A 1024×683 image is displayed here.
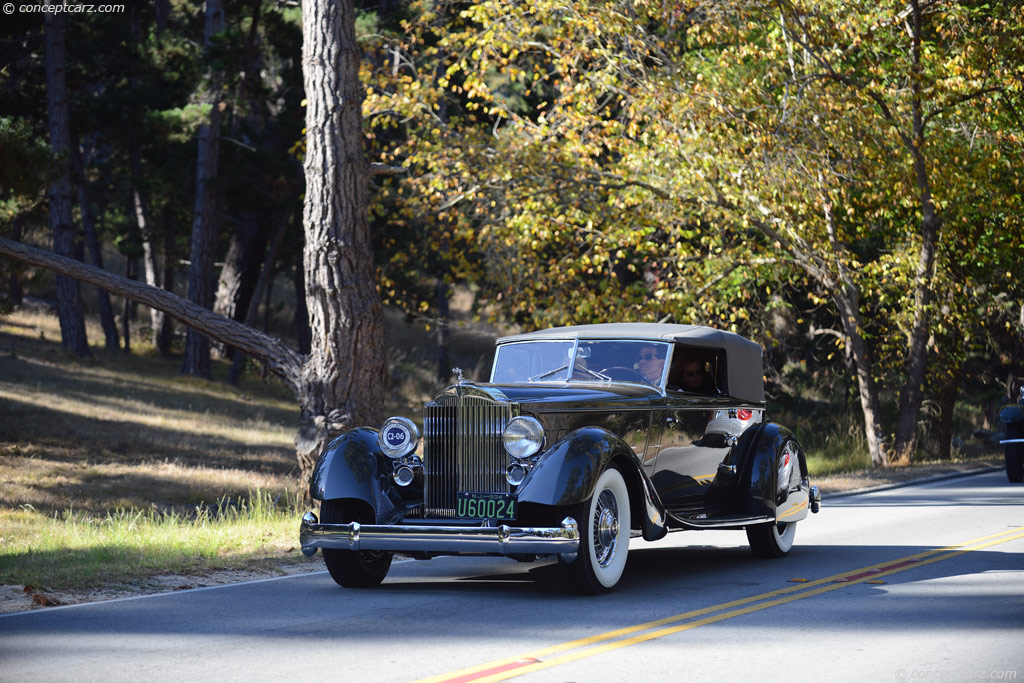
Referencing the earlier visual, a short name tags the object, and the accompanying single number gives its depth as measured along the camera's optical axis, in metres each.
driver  10.01
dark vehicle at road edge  19.27
